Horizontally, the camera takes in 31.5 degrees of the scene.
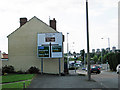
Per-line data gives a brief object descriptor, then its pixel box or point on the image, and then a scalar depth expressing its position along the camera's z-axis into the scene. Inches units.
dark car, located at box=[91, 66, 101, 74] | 1328.7
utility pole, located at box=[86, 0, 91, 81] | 775.7
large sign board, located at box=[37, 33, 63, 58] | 1162.0
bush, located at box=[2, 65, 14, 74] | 1212.5
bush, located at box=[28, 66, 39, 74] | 1206.9
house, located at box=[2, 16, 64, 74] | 1268.5
